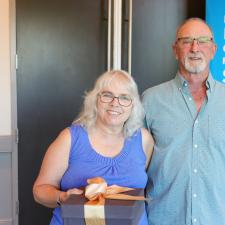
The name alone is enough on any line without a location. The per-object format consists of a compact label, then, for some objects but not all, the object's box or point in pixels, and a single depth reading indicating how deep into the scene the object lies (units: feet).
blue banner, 8.75
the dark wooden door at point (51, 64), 9.23
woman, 5.09
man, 5.55
